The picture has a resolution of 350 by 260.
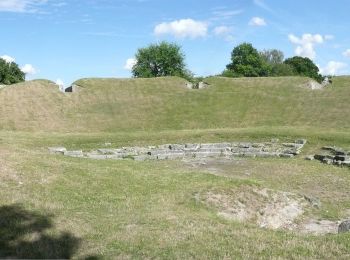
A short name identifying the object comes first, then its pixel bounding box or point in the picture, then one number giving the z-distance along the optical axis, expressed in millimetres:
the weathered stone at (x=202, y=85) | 52462
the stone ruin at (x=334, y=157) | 24703
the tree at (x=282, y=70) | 98188
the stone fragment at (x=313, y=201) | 16250
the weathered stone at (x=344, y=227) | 11612
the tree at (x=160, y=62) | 95250
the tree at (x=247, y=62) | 95625
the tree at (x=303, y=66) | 104062
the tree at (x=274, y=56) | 137125
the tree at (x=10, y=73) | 96625
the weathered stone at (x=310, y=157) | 26477
